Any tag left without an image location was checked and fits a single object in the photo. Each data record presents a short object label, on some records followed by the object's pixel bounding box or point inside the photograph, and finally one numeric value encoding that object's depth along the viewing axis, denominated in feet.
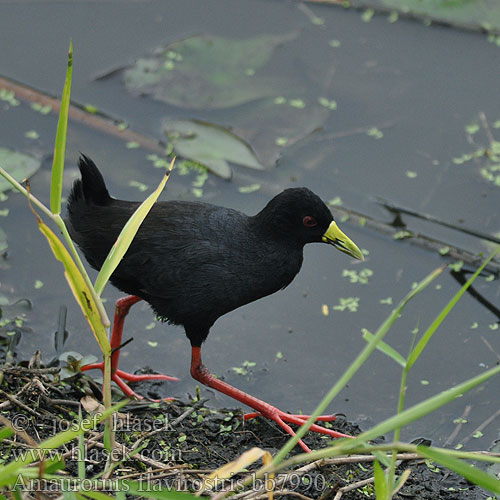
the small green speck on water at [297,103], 37.37
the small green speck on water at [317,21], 41.81
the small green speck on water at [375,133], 36.06
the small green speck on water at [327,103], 37.40
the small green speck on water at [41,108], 36.68
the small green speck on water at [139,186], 33.53
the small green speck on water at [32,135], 35.40
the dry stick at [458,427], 24.52
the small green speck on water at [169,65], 38.52
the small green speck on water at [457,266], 30.30
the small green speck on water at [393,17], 41.88
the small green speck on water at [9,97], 37.09
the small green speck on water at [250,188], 33.37
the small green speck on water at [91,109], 35.88
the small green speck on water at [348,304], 29.32
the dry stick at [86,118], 35.10
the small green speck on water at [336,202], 32.50
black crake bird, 22.58
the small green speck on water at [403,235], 31.48
